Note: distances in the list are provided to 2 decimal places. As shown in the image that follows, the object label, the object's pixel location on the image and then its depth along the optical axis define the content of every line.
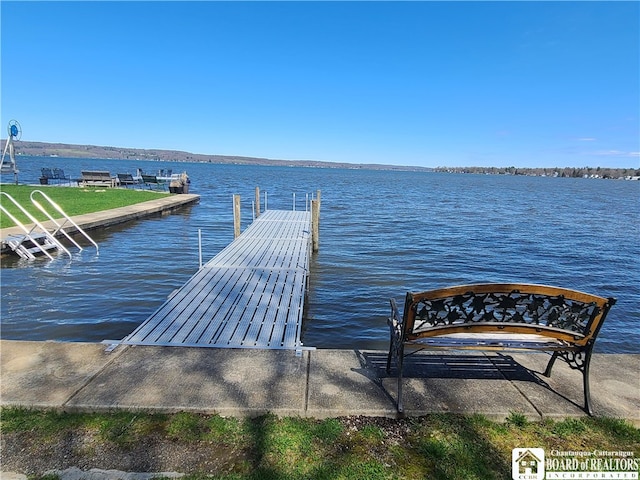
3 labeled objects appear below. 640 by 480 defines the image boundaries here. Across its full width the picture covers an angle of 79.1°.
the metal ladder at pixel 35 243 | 10.91
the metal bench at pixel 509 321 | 3.46
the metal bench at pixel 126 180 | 32.72
